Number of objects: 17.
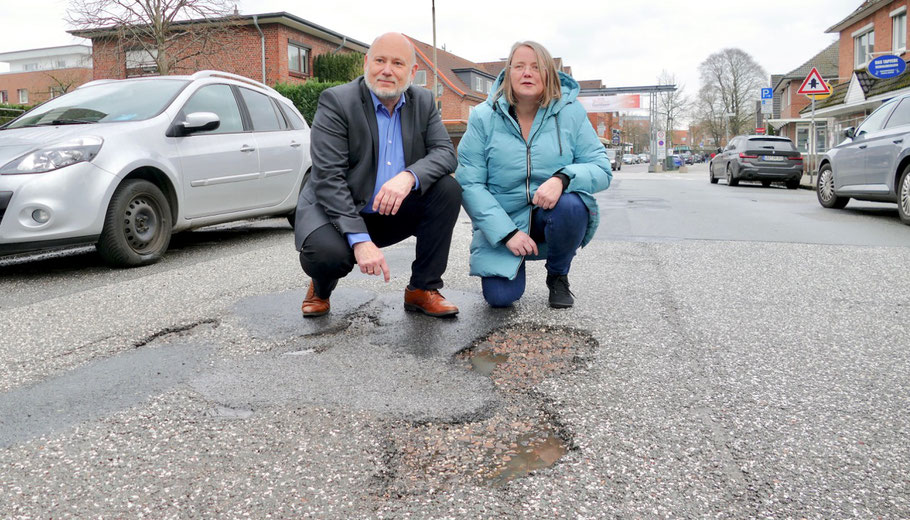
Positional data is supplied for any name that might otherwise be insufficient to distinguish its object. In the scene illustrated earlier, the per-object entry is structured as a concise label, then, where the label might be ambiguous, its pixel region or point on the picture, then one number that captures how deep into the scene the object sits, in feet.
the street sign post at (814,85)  60.59
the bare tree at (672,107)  245.65
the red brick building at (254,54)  94.79
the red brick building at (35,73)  151.89
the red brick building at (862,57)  84.33
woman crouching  12.54
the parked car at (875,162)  28.37
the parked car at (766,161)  61.98
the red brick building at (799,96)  158.20
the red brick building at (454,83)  164.45
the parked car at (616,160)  183.25
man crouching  11.35
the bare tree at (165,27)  81.25
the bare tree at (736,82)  233.96
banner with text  160.56
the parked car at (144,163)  16.05
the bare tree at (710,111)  245.04
